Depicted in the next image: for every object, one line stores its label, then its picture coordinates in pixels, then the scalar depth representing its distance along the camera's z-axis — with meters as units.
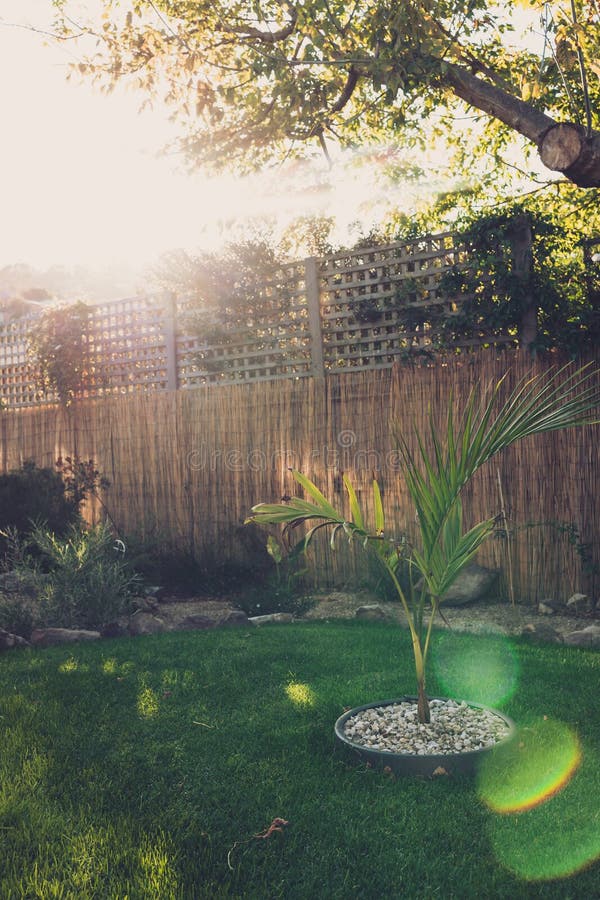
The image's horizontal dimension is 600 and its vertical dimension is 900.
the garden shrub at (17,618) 4.84
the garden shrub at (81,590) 4.99
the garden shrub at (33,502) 6.78
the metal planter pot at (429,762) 2.64
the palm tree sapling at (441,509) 2.64
